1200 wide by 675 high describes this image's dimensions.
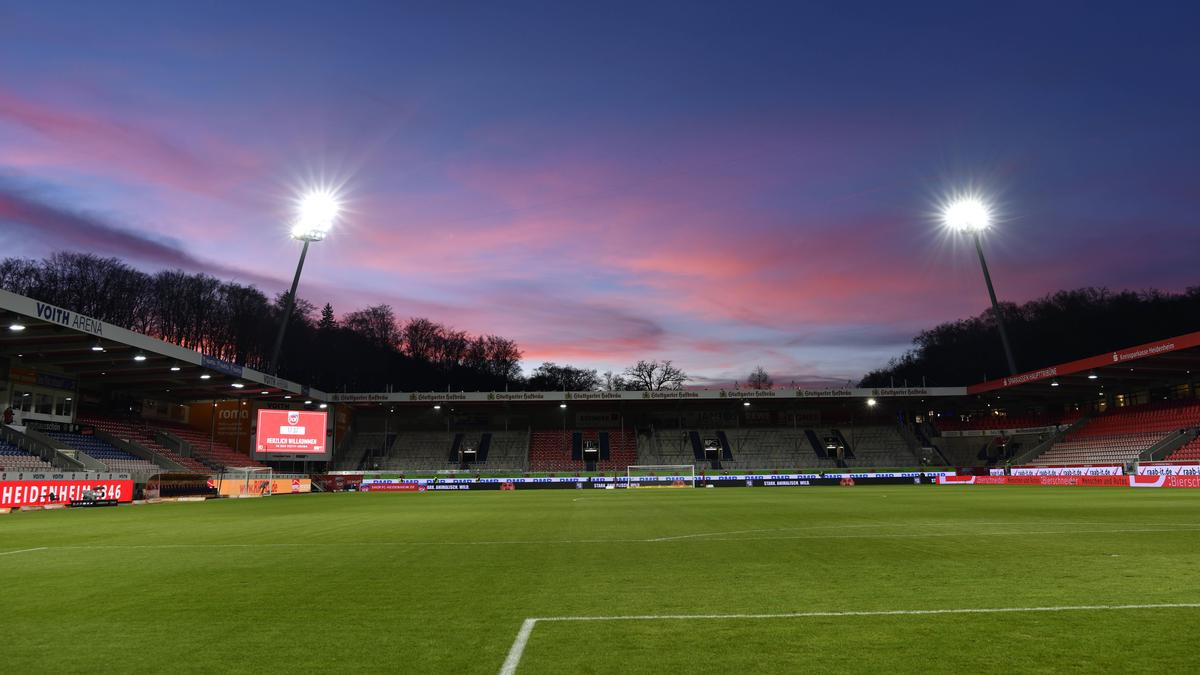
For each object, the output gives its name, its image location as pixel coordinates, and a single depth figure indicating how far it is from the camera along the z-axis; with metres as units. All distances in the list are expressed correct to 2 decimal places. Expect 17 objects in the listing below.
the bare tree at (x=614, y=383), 105.62
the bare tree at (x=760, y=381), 107.38
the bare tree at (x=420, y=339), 101.56
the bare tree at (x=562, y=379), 109.19
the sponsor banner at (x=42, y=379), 38.78
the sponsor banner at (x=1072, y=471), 41.75
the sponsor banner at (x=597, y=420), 73.00
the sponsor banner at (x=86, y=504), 30.39
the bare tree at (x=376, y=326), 98.91
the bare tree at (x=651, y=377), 103.19
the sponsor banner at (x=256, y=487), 42.50
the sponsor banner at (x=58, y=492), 27.55
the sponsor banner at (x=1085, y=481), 36.44
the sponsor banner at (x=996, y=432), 60.26
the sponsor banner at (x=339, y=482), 54.16
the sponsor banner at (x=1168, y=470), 36.25
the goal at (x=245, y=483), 42.69
